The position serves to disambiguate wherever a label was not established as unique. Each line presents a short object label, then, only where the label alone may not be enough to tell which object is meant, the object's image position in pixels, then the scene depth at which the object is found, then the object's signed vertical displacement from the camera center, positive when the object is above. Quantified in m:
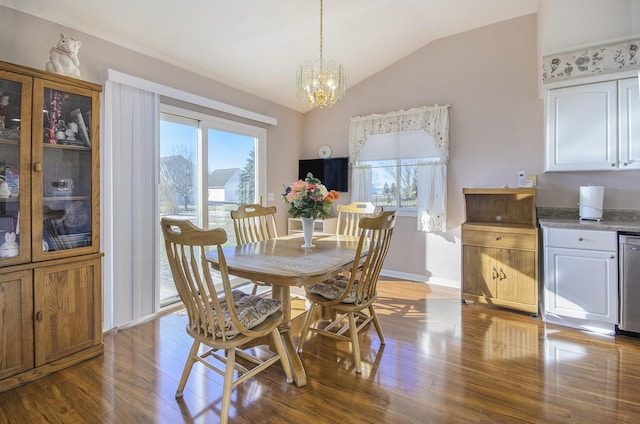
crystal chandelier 2.66 +1.09
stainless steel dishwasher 2.55 -0.58
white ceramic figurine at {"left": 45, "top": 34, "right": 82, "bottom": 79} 2.14 +1.06
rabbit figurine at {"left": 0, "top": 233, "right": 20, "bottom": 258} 1.93 -0.22
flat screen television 4.69 +0.61
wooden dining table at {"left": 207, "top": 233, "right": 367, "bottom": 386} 1.76 -0.32
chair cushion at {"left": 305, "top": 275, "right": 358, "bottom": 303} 2.20 -0.57
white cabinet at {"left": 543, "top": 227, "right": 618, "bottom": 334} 2.65 -0.58
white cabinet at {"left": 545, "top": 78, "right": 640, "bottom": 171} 2.79 +0.79
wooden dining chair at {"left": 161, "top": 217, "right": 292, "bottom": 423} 1.55 -0.59
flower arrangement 2.39 +0.10
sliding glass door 3.23 +0.47
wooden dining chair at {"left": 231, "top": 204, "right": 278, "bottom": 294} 2.92 -0.04
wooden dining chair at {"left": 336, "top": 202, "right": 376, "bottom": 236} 3.21 +0.03
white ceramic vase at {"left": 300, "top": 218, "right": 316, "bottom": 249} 2.49 -0.15
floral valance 3.93 +1.16
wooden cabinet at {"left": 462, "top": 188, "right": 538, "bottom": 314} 3.04 -0.42
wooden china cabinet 1.94 -0.09
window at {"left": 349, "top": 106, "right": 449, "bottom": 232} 3.97 +0.68
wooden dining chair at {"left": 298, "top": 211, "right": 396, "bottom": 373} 2.03 -0.57
